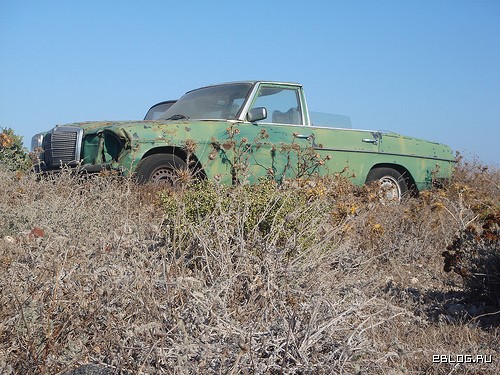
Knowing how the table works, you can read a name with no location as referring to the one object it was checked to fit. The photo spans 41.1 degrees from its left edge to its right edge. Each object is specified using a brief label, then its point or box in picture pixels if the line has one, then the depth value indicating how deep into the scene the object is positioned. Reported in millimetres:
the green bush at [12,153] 8523
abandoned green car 7195
